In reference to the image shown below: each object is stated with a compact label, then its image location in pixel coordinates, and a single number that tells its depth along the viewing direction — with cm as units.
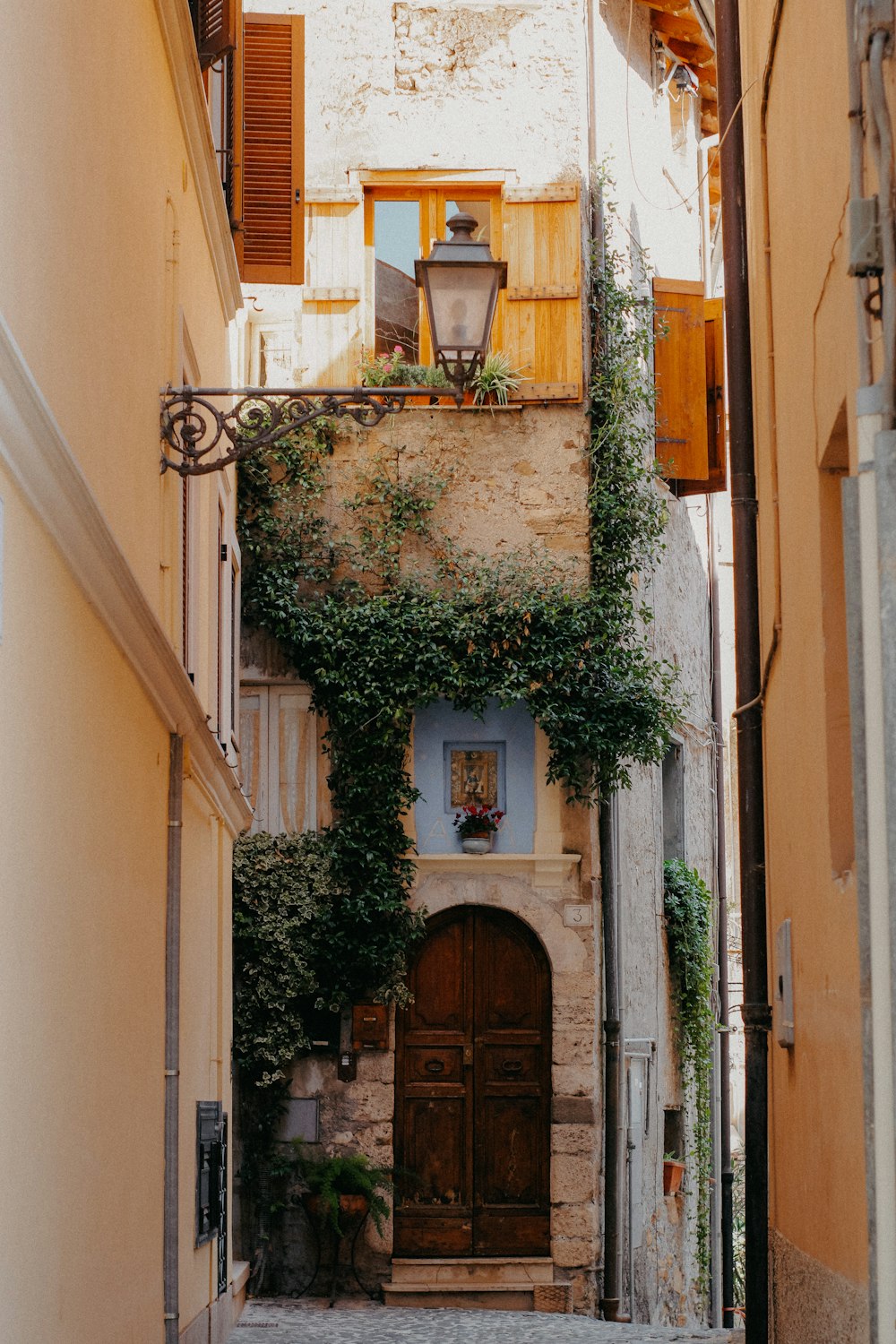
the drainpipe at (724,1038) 1711
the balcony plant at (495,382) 1335
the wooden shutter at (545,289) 1352
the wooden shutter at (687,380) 1478
